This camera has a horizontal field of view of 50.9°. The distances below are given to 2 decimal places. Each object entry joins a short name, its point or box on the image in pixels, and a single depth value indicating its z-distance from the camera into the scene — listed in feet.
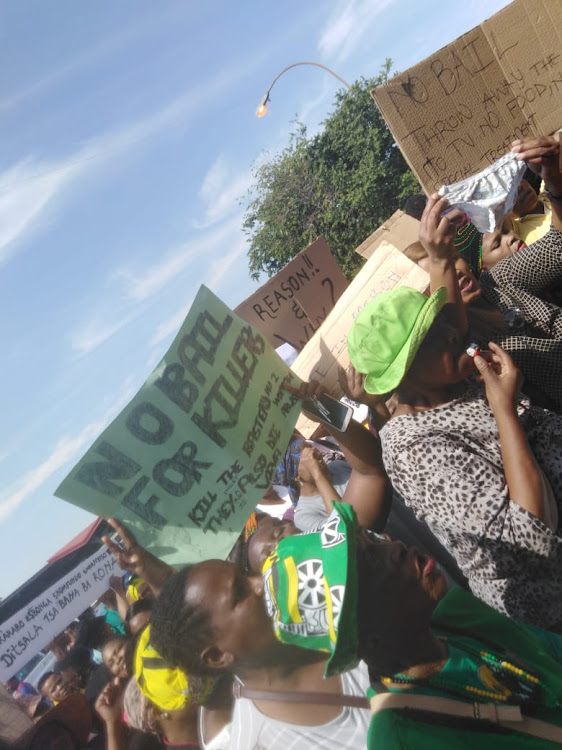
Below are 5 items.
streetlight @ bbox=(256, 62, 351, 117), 60.70
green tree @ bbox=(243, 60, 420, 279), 80.59
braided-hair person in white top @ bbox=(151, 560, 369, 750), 5.56
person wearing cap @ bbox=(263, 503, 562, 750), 4.53
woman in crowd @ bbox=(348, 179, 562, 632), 5.69
